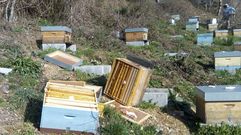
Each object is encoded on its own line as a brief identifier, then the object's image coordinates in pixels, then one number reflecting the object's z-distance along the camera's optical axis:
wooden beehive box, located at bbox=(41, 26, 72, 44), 7.49
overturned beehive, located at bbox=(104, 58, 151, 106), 5.31
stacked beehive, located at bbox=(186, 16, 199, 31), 13.17
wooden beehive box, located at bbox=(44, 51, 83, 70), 6.60
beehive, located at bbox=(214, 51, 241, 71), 7.65
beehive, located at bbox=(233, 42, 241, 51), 9.69
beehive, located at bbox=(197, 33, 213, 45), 10.40
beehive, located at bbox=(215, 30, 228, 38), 11.72
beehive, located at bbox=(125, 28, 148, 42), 9.27
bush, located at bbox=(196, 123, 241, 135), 4.77
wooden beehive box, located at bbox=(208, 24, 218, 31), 14.28
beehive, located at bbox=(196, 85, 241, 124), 4.78
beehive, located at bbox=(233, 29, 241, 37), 12.13
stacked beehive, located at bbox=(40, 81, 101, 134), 4.24
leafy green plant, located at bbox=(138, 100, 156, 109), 5.47
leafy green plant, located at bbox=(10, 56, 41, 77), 5.88
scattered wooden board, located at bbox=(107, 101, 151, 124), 4.91
